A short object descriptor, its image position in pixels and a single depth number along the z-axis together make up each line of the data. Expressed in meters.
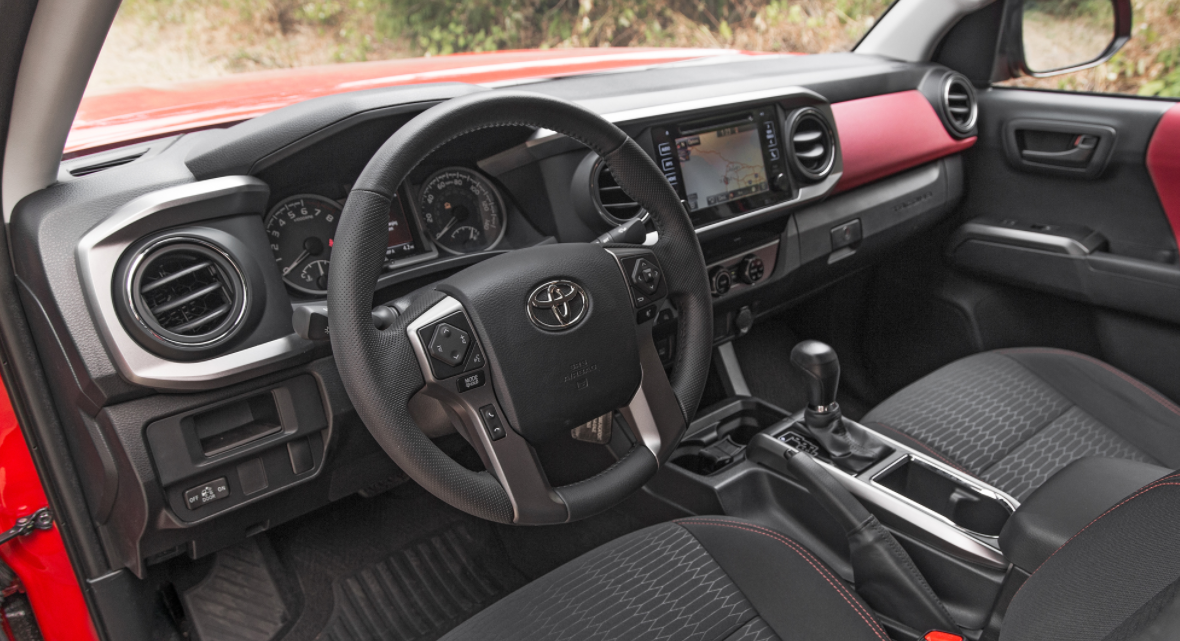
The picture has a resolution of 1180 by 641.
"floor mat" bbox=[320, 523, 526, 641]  1.80
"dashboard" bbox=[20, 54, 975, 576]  1.08
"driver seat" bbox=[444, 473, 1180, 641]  0.85
